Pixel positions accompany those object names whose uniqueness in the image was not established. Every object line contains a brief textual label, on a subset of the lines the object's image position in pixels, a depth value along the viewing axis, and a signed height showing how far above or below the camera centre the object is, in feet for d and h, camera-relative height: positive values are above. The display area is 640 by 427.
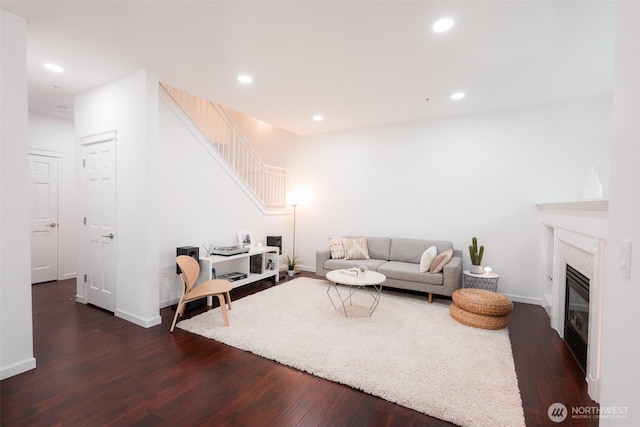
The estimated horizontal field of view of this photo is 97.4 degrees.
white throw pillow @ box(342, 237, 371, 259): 15.92 -2.37
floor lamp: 19.72 +0.42
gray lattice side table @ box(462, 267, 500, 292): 12.87 -3.31
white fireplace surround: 6.61 -1.44
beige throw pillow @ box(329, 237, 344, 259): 16.16 -2.40
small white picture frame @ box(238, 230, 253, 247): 16.02 -1.85
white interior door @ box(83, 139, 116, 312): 11.28 -0.72
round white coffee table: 11.16 -2.92
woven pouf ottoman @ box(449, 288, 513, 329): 10.24 -3.73
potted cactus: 13.38 -2.35
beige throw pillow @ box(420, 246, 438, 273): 13.39 -2.45
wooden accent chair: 10.14 -3.07
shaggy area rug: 6.50 -4.39
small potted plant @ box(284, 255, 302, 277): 18.09 -3.74
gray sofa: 12.82 -2.98
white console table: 12.74 -3.19
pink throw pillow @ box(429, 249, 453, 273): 12.94 -2.44
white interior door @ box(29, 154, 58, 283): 15.29 -0.73
